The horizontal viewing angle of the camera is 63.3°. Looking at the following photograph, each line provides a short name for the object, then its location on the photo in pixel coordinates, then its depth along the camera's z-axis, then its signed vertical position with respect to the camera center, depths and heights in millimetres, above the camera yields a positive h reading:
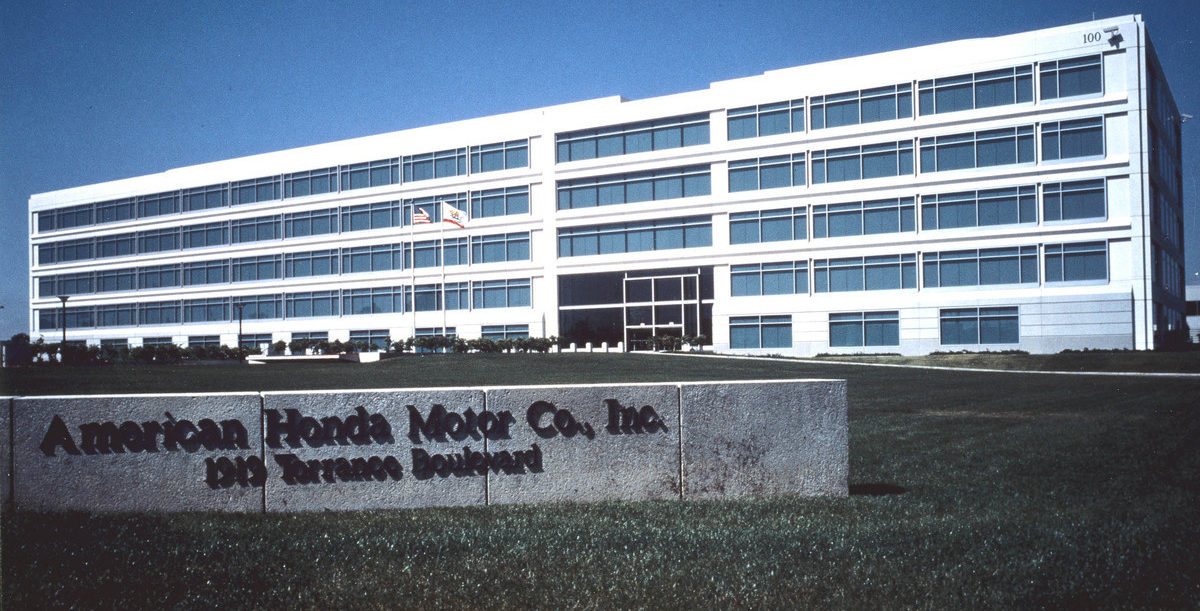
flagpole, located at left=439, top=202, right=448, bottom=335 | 62906 +3900
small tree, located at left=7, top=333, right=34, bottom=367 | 50138 -966
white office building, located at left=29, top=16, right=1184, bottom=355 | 47906 +6231
